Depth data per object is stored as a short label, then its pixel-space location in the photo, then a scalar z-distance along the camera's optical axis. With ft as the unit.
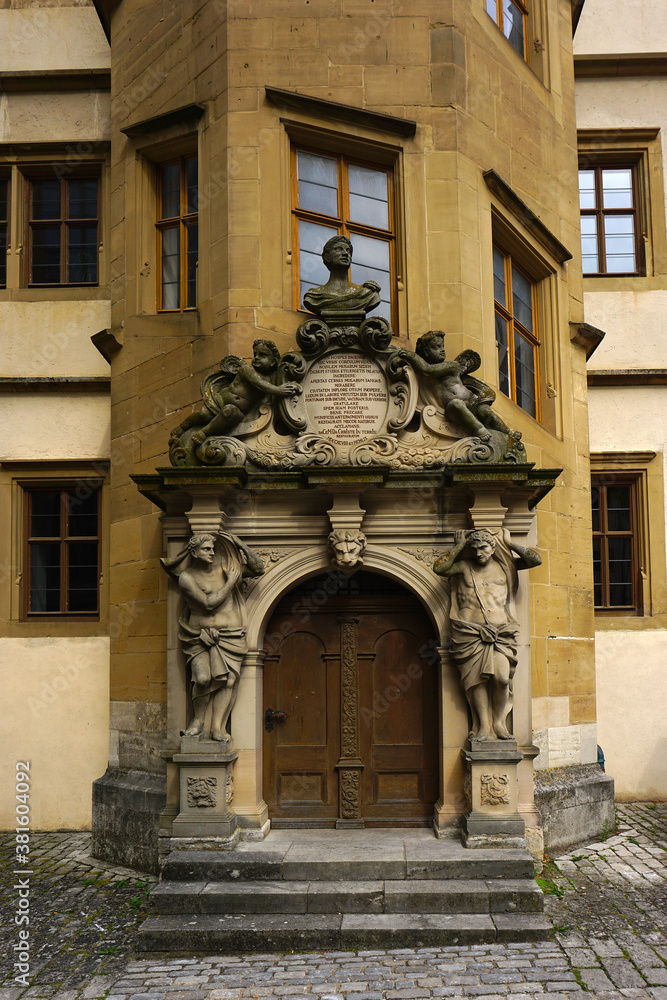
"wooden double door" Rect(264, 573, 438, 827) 24.57
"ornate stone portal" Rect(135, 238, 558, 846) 22.62
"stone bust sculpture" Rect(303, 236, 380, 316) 24.06
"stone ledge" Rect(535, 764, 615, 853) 26.21
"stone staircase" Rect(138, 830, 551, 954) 19.43
